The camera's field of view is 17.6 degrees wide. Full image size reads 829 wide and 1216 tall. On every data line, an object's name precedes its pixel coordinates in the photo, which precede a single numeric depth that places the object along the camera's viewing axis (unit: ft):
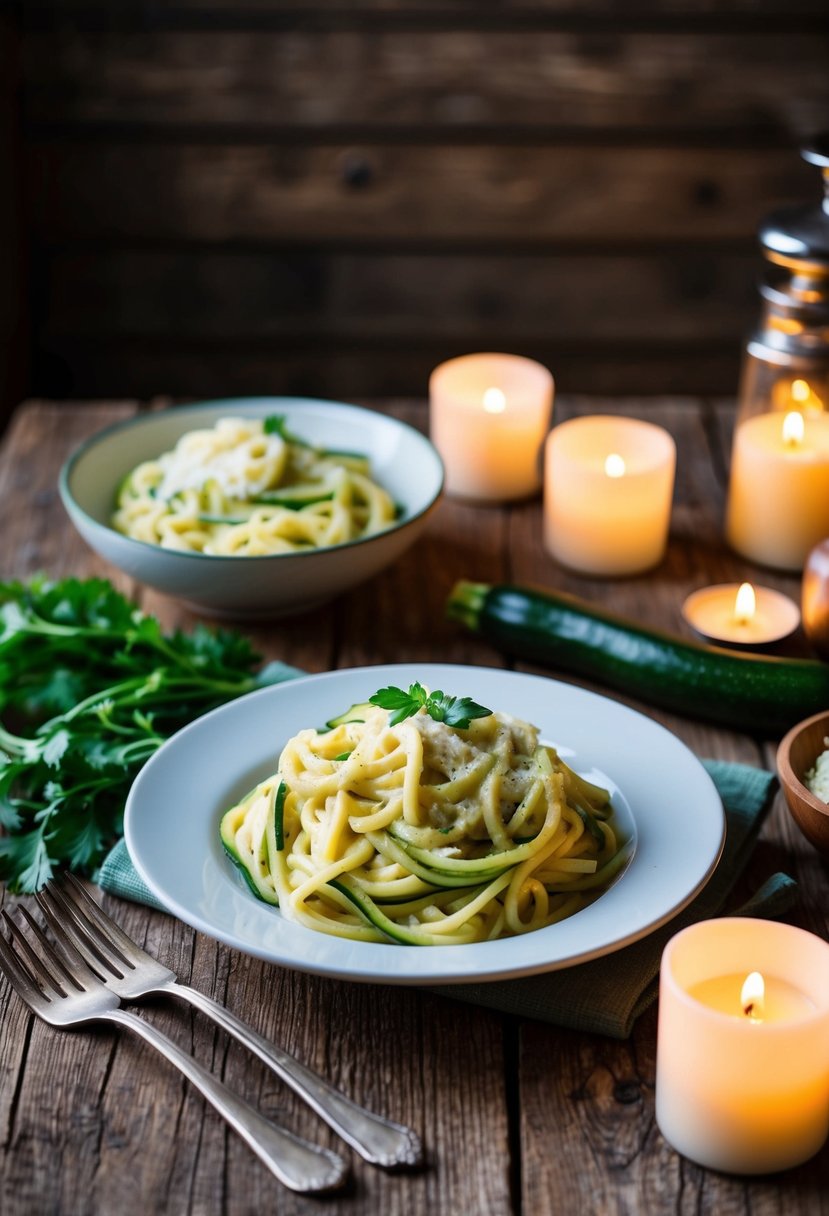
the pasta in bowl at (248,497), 4.72
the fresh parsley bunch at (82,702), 4.09
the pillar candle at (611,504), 4.84
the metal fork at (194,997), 3.62
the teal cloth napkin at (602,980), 3.78
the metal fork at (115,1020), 3.59
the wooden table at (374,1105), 3.59
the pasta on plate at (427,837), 3.81
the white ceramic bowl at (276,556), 4.57
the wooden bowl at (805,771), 3.95
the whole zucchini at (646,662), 4.38
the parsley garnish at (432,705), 3.90
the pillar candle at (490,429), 5.11
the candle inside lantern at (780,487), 4.84
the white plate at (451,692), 3.69
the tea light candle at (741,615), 4.62
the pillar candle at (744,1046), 3.54
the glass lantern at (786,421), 4.81
